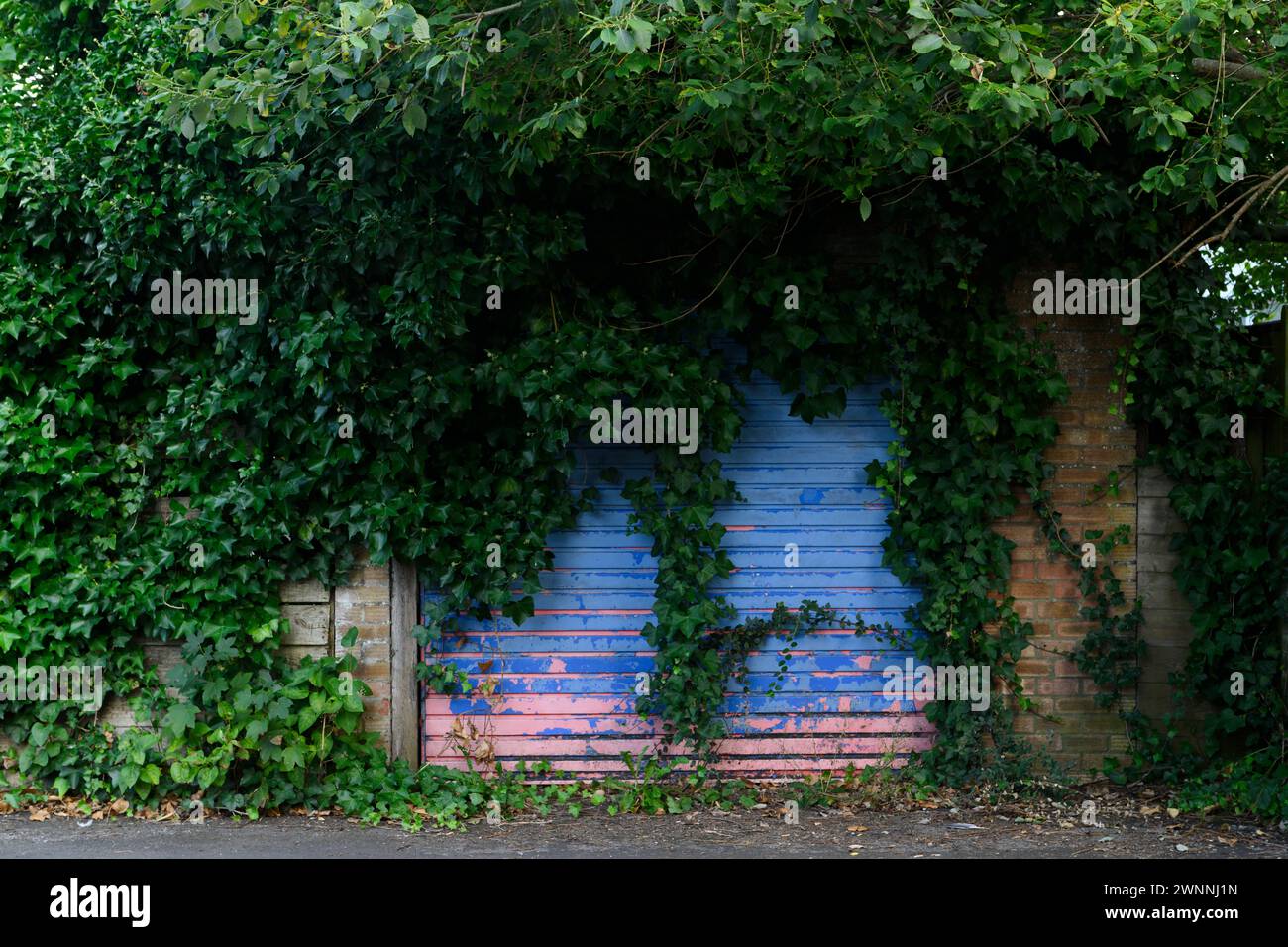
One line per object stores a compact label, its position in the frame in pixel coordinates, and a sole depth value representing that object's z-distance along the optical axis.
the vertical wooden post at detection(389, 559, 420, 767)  6.41
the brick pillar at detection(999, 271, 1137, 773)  6.47
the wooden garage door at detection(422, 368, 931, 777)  6.48
